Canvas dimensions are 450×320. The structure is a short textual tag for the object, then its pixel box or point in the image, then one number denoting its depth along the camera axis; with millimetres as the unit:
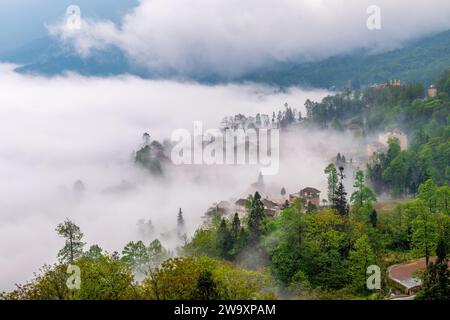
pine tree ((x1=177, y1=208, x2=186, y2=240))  70612
